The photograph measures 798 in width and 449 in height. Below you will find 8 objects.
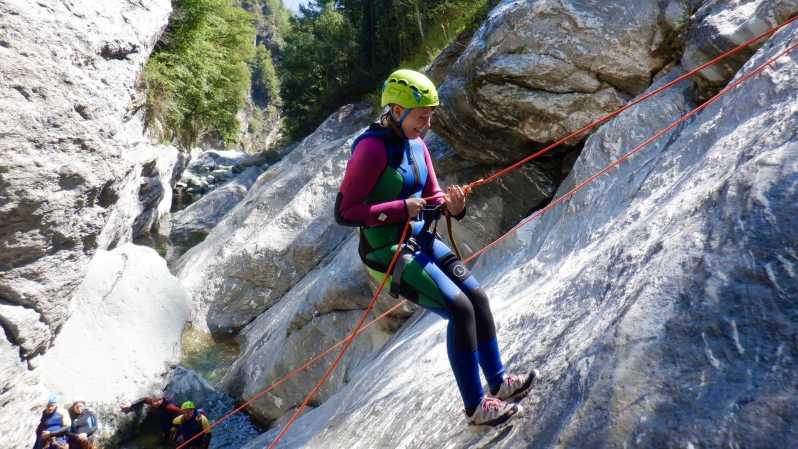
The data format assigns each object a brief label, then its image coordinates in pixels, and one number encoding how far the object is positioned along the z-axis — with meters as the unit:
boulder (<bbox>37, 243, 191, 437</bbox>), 10.28
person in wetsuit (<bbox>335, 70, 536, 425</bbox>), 3.16
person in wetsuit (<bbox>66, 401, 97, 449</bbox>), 8.98
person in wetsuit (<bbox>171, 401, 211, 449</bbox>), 9.44
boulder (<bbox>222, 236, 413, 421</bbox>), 9.31
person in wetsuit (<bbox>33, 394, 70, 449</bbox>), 8.62
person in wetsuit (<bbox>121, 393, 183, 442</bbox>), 10.20
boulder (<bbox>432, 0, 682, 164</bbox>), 7.32
